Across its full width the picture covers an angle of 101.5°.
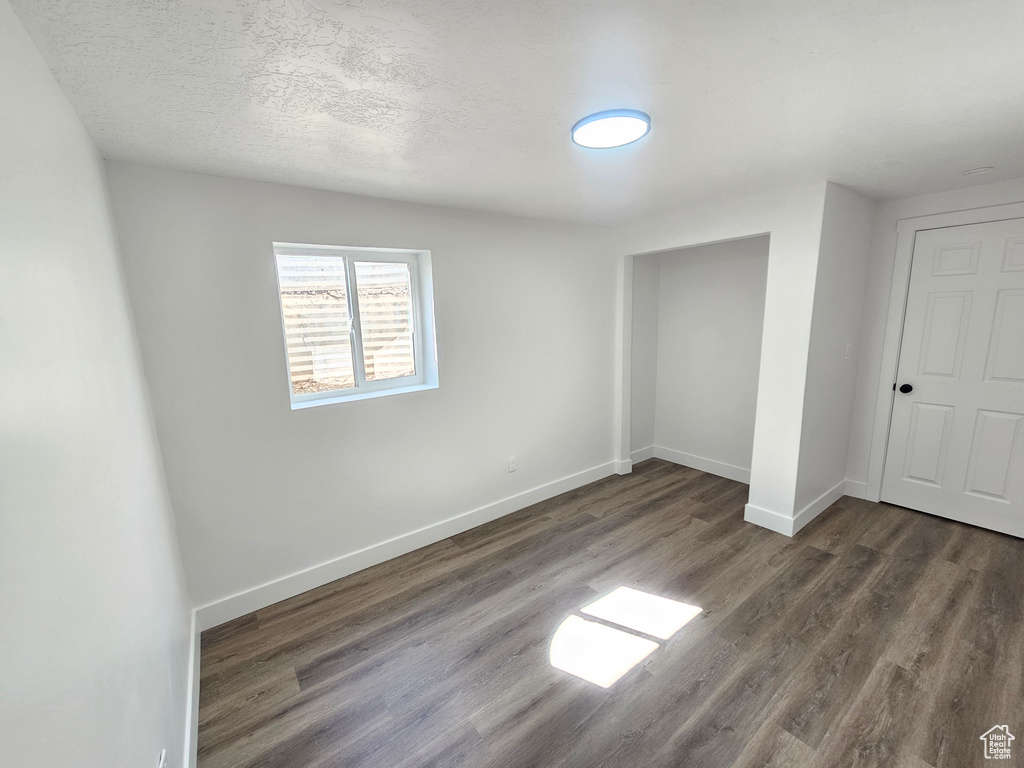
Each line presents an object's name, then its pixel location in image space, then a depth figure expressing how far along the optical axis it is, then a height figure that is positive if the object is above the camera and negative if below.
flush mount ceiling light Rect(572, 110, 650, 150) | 1.53 +0.73
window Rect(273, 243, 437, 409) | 2.46 +0.03
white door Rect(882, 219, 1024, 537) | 2.74 -0.47
